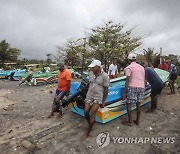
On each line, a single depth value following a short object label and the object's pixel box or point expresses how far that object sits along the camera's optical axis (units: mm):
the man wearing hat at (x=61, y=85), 4012
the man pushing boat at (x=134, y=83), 3368
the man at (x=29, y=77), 9677
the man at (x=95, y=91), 3029
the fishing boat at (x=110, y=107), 3539
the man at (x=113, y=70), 6996
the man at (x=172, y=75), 5706
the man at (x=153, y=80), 4009
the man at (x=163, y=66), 6673
